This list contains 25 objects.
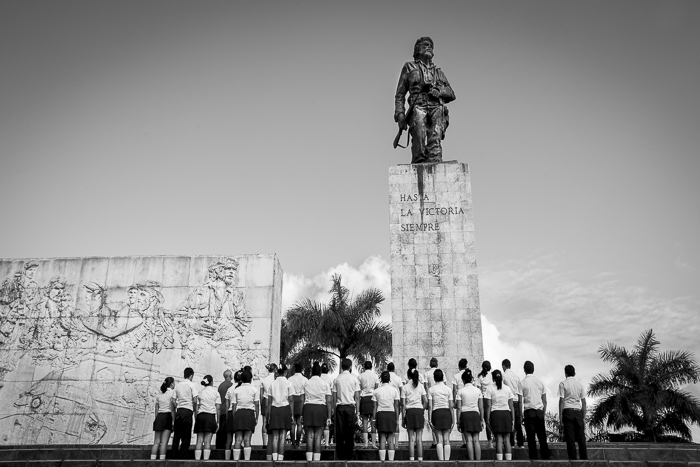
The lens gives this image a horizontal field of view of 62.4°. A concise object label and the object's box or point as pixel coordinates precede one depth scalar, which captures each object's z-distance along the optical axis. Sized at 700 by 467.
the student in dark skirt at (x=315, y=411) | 7.53
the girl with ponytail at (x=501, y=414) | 7.51
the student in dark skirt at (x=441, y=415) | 7.44
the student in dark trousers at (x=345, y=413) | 7.61
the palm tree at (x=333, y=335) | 21.86
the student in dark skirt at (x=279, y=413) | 7.61
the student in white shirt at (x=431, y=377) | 8.10
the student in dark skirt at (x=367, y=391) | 8.06
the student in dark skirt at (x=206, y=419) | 8.08
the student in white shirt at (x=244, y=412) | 7.86
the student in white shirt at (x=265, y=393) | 8.08
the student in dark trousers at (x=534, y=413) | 7.65
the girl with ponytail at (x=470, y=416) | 7.42
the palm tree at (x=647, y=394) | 18.66
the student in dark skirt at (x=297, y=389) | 8.02
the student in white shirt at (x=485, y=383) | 7.79
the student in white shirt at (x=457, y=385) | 7.88
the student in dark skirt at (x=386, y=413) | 7.50
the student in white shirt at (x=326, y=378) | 7.98
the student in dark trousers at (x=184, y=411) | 8.14
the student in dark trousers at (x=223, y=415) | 8.95
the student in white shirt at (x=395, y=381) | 7.91
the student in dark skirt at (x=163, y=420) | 8.16
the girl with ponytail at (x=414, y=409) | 7.55
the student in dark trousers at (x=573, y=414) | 7.34
